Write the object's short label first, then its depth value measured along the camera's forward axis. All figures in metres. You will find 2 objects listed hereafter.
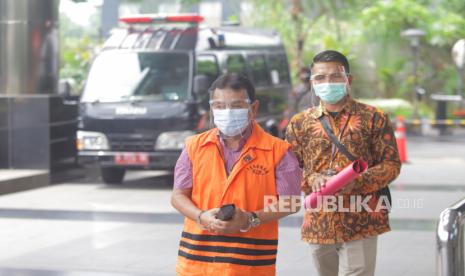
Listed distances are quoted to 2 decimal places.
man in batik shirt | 9.76
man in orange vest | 8.35
